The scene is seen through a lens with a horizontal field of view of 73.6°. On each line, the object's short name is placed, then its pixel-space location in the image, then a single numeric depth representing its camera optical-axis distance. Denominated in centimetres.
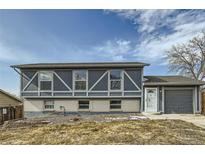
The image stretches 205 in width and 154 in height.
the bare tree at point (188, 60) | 1120
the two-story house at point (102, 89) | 806
